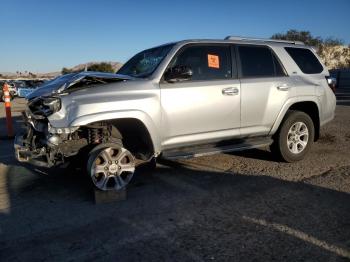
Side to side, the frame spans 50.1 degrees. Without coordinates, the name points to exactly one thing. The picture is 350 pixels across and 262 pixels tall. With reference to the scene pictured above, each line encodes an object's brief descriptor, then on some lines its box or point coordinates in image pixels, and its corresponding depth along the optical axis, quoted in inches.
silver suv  174.4
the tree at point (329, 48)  2166.6
